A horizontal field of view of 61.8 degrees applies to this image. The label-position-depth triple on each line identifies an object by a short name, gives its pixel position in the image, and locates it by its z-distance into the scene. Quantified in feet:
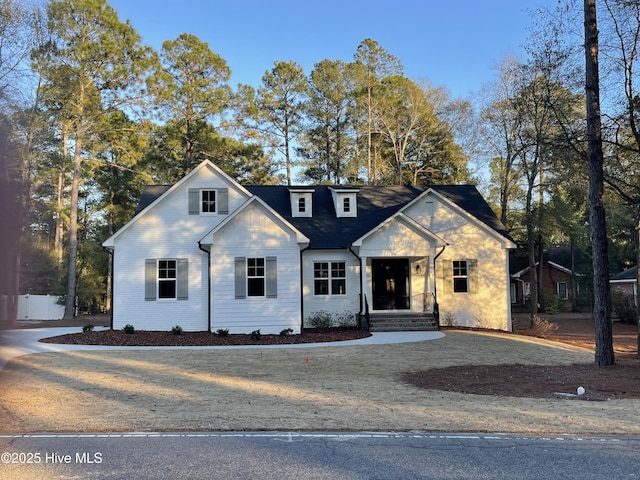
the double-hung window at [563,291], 141.49
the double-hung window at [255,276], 62.44
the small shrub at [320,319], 67.05
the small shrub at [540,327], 71.92
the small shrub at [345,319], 67.77
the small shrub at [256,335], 56.61
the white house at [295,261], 62.18
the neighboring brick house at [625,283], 98.24
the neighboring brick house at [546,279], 139.23
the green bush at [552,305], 115.75
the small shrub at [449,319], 70.96
